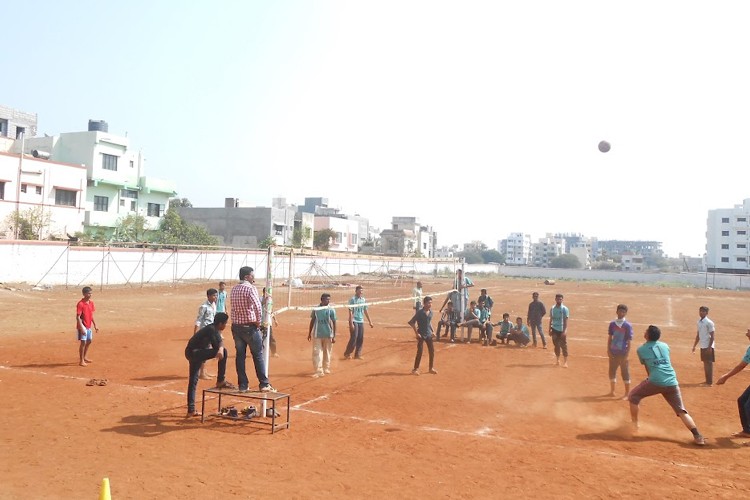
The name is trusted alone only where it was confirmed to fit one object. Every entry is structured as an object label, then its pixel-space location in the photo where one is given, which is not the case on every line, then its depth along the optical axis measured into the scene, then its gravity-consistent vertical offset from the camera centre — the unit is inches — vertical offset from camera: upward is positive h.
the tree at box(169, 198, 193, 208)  3688.0 +311.9
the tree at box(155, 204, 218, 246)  2252.7 +69.6
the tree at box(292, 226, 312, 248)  2994.6 +94.1
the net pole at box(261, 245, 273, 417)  412.5 -41.8
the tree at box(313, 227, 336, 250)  3373.5 +93.2
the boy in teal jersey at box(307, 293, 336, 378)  539.8 -75.8
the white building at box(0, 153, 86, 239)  1690.5 +161.7
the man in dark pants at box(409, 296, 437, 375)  573.0 -72.9
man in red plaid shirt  386.0 -51.0
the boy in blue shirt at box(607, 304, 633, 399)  491.8 -69.8
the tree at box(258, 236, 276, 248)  2642.2 +53.5
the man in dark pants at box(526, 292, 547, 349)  770.8 -69.1
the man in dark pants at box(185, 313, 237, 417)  381.7 -68.9
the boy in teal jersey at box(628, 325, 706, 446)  358.6 -71.5
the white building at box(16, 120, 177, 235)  2081.7 +278.8
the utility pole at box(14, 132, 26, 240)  1716.3 +169.4
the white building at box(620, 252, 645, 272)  6441.9 +81.4
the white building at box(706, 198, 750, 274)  4156.0 +249.1
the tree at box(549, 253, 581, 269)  6565.0 +39.8
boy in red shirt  538.6 -75.1
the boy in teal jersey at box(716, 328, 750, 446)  372.8 -93.8
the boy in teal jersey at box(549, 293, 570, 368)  627.2 -70.1
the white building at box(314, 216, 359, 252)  3617.1 +165.4
